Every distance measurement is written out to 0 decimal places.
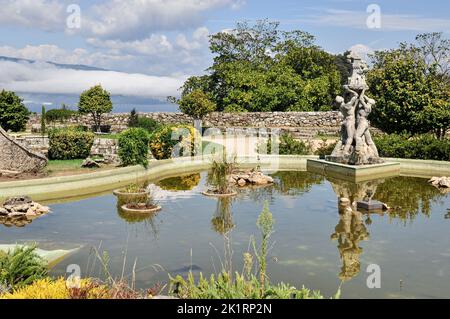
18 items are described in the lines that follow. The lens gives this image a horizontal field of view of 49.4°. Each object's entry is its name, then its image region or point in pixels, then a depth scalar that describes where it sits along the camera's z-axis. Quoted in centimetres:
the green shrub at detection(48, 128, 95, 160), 1861
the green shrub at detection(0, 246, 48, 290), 566
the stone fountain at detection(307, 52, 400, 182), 1565
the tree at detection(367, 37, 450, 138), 2466
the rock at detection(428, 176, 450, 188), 1360
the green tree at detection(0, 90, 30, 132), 2919
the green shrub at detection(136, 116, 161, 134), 3062
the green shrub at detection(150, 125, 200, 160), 1847
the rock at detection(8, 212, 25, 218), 966
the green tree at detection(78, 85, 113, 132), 3416
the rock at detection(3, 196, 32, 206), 994
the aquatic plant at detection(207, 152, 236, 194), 1225
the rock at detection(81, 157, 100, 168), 1641
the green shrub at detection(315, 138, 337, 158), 1972
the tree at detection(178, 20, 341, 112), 3847
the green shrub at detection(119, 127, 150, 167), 1520
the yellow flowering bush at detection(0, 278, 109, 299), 484
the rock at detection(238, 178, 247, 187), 1355
